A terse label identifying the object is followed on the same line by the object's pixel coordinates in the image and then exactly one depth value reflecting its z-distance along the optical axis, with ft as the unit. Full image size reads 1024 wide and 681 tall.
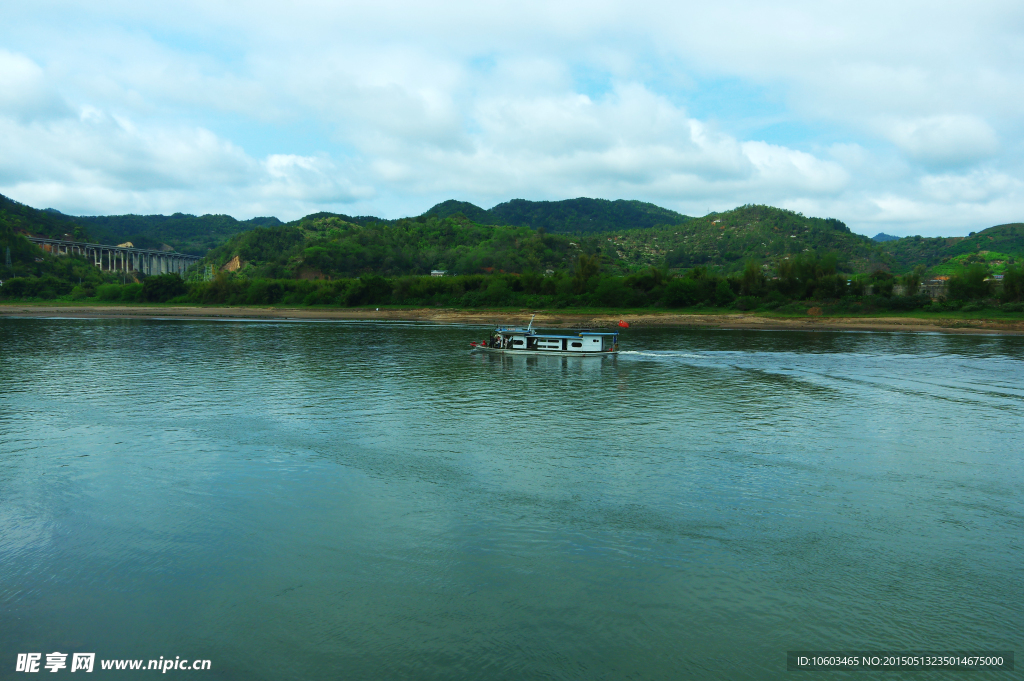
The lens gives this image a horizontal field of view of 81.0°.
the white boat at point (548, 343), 210.38
